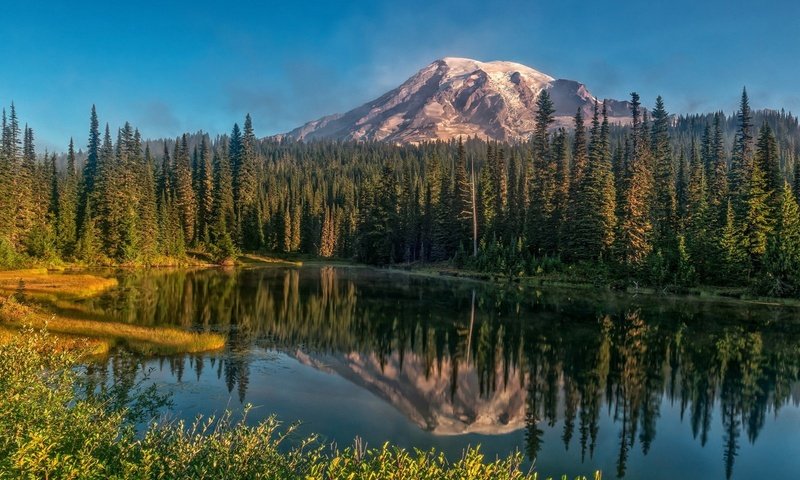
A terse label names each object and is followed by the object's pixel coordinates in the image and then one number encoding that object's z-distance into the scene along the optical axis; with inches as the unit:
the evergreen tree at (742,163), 2544.3
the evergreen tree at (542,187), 3260.3
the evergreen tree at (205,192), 4805.6
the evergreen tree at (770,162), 2564.0
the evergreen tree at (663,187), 2928.2
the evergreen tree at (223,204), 4434.1
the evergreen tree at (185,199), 4670.3
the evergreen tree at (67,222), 3531.0
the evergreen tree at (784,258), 2092.8
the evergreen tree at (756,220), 2348.7
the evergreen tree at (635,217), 2704.2
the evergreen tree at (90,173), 3976.4
